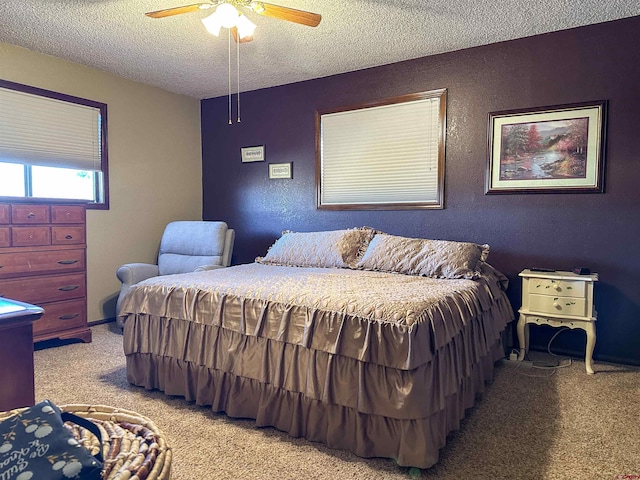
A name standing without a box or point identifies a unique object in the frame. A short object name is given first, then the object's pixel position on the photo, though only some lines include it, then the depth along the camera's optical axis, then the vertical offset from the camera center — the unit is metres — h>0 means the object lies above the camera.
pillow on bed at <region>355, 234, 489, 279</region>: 2.86 -0.32
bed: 1.77 -0.66
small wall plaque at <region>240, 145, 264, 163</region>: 4.62 +0.64
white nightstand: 2.81 -0.62
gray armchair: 4.11 -0.36
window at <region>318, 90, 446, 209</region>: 3.70 +0.54
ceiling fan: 2.32 +1.12
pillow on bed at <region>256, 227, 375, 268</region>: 3.37 -0.30
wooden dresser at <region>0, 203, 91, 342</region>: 3.08 -0.40
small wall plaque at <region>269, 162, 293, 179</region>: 4.45 +0.45
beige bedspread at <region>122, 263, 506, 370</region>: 1.80 -0.47
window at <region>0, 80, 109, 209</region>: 3.48 +0.58
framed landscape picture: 3.09 +0.49
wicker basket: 0.90 -0.56
